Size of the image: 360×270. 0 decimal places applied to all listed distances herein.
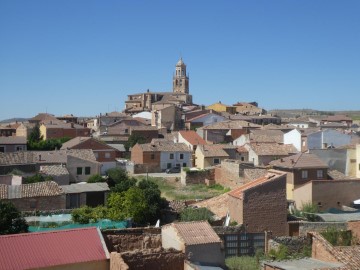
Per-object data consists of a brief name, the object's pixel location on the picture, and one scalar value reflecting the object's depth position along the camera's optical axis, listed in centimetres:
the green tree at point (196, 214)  2480
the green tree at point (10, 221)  2044
